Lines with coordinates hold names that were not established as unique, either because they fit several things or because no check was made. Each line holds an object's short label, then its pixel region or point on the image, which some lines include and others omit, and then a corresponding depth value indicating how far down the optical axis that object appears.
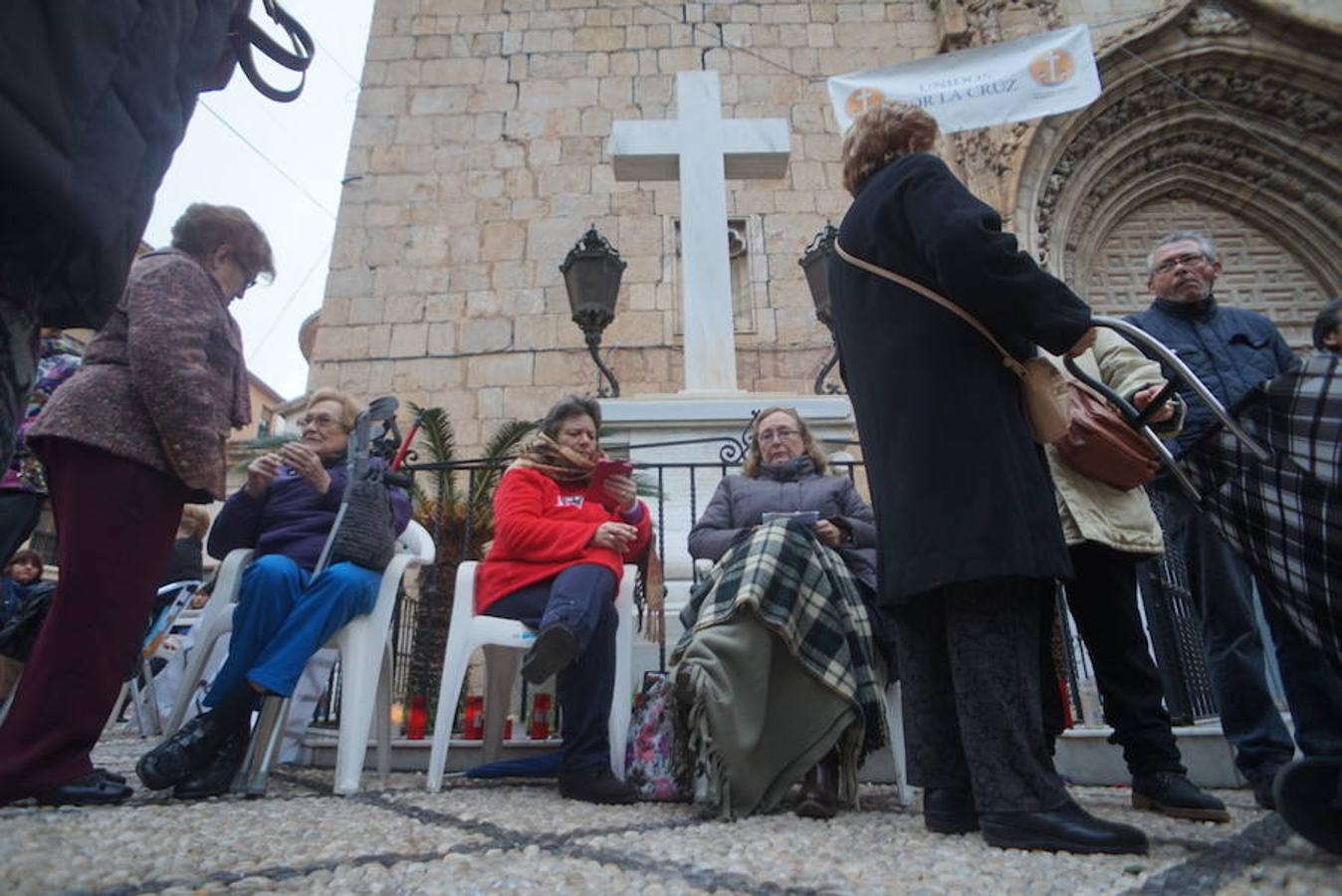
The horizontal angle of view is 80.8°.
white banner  6.68
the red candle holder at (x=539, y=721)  3.24
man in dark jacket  2.00
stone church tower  7.55
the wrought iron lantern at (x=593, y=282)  5.51
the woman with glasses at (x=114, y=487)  1.79
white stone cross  4.58
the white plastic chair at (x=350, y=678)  2.19
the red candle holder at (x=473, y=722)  3.64
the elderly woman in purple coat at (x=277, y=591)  2.10
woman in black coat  1.51
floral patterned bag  2.24
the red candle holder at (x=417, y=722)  3.74
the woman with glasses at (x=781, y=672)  1.94
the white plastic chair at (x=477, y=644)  2.38
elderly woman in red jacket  2.22
